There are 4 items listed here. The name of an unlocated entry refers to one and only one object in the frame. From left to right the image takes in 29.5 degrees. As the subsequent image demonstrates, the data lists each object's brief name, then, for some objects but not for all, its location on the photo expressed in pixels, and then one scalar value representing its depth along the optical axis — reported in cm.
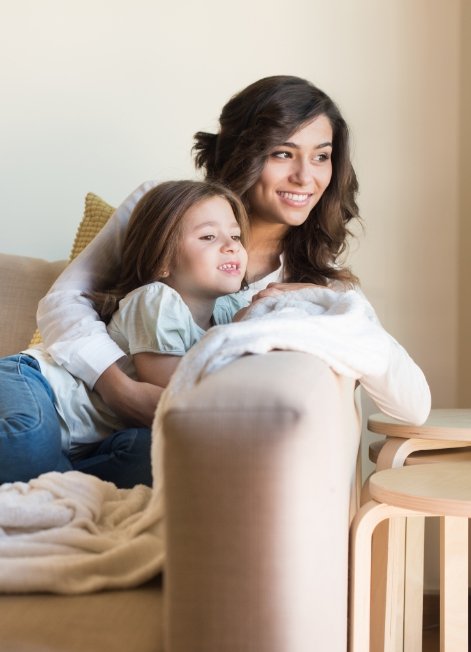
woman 171
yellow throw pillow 201
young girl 141
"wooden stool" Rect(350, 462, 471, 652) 128
